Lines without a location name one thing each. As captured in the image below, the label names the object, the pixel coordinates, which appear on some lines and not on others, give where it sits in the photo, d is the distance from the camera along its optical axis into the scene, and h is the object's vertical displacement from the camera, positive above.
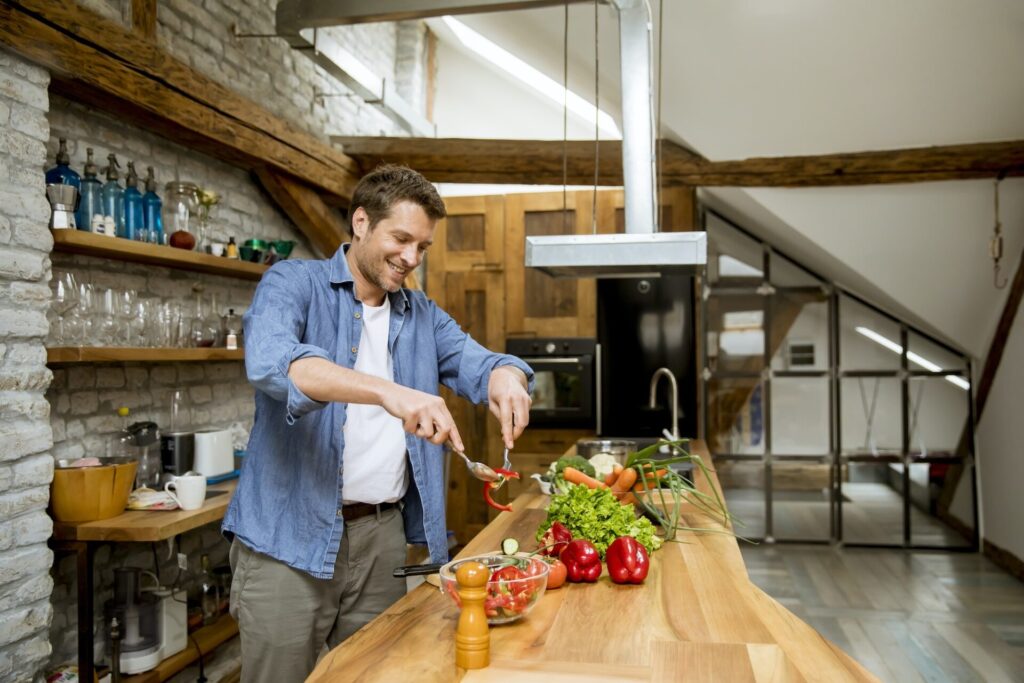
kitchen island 1.33 -0.54
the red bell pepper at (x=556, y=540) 1.90 -0.46
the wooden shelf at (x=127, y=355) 2.80 -0.01
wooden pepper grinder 1.32 -0.46
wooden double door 5.54 +0.45
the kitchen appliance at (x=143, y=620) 3.11 -1.08
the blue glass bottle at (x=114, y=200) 3.11 +0.61
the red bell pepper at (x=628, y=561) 1.81 -0.49
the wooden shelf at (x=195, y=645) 3.12 -1.28
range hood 2.44 +0.36
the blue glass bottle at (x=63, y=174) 2.86 +0.65
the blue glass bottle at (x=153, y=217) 3.32 +0.57
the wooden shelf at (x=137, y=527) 2.77 -0.62
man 1.81 -0.26
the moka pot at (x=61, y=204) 2.80 +0.53
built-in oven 5.36 -0.21
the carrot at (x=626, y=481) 2.56 -0.43
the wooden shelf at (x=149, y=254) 2.88 +0.40
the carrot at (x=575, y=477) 2.64 -0.42
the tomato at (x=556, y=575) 1.77 -0.50
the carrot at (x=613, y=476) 2.65 -0.42
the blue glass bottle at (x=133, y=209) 3.22 +0.59
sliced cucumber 1.67 -0.42
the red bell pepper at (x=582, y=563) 1.82 -0.49
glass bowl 1.48 -0.45
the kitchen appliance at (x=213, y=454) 3.54 -0.46
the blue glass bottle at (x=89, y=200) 2.99 +0.58
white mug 3.10 -0.55
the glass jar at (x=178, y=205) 3.61 +0.68
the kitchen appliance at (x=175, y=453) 3.41 -0.44
